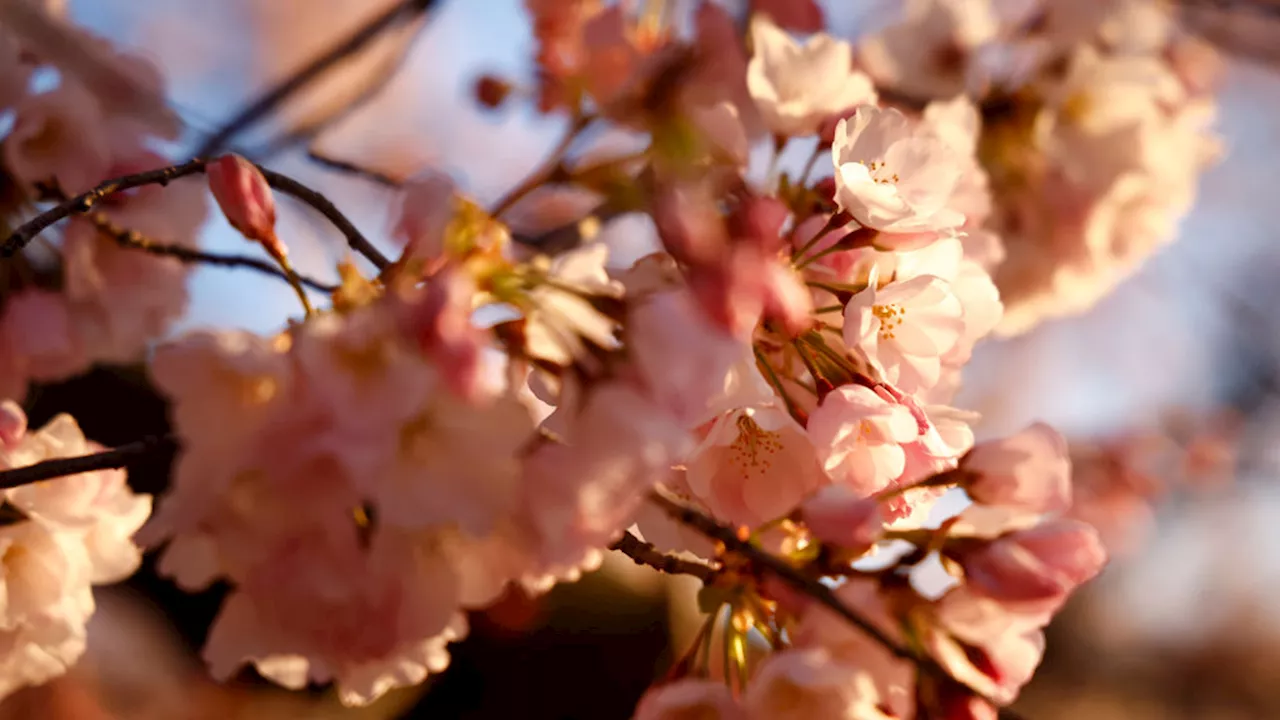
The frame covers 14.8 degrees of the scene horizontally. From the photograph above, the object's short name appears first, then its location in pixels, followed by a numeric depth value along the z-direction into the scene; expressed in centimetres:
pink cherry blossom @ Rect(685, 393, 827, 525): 108
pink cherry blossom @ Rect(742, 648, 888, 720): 103
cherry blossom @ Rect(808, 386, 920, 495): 106
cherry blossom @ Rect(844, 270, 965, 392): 107
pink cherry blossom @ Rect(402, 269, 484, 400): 101
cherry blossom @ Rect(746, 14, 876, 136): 112
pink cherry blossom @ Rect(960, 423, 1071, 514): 105
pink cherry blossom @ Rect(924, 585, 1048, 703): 104
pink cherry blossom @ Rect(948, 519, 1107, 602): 104
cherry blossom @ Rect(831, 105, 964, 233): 107
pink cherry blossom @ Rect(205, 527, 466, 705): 102
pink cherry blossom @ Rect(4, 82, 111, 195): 115
